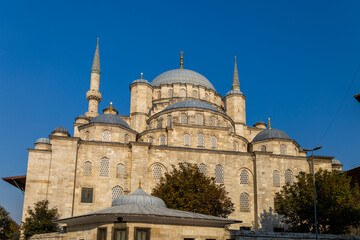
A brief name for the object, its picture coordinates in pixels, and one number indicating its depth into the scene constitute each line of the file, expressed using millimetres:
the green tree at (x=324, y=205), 23828
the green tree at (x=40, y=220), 24484
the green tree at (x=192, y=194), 23266
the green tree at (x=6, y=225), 35844
